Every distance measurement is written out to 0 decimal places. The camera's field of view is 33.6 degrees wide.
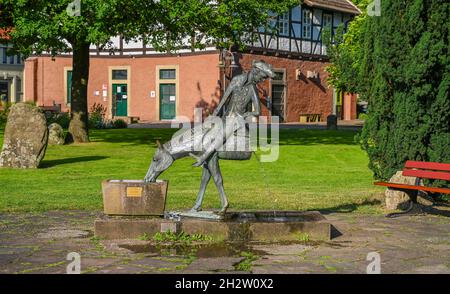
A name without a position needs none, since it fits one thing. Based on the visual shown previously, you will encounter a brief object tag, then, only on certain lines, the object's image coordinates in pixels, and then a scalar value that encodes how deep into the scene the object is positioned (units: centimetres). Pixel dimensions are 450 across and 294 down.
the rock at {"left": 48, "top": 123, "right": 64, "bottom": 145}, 2481
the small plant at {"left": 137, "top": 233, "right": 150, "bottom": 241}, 877
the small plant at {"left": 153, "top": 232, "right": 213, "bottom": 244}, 868
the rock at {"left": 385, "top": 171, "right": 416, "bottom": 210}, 1221
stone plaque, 894
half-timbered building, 3991
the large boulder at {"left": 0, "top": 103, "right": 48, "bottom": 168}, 1831
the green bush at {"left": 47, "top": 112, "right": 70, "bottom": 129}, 3357
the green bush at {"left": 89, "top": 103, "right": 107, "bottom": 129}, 3416
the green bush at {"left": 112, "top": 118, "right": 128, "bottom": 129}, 3509
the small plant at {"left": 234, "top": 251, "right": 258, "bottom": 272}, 729
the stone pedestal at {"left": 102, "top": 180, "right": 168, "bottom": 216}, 895
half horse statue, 916
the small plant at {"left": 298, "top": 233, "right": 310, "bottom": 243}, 890
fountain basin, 881
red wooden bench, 1119
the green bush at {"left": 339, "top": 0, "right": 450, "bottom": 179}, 1297
